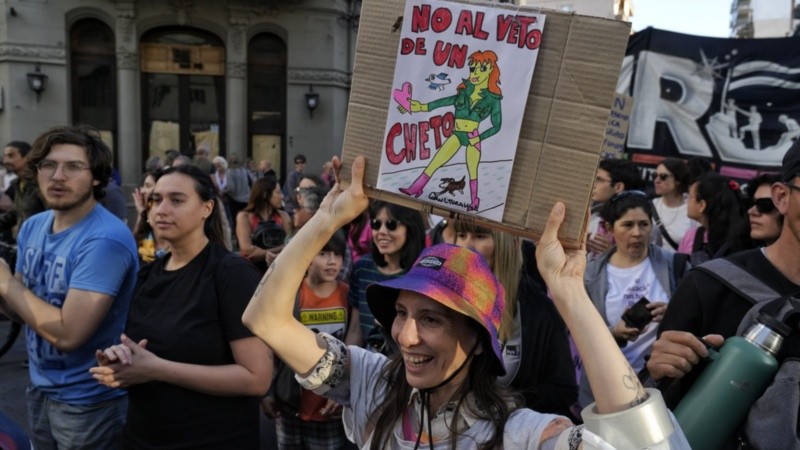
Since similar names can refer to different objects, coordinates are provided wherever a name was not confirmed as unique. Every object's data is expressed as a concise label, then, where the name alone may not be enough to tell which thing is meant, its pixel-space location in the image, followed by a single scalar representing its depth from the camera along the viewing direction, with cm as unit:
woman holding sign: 164
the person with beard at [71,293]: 265
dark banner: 689
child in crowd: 345
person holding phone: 369
